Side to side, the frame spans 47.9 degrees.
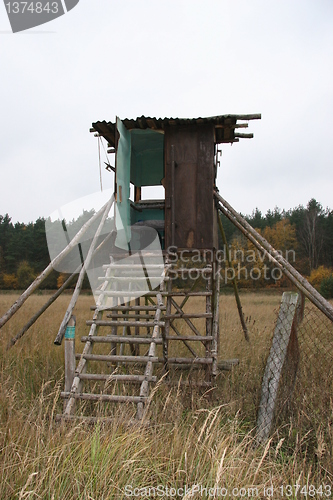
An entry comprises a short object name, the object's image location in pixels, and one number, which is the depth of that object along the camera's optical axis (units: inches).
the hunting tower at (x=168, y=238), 230.7
